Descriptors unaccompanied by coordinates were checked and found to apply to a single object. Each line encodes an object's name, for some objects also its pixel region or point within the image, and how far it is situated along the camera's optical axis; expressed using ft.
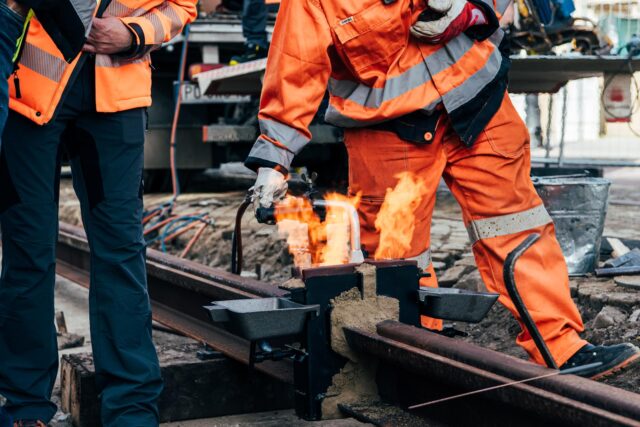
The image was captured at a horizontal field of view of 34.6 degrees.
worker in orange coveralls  11.37
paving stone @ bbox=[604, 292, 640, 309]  14.92
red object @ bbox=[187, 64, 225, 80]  30.35
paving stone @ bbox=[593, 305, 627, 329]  14.58
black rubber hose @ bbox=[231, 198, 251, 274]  13.24
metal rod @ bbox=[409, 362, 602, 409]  8.39
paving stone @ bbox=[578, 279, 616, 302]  15.48
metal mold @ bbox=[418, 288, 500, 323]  10.84
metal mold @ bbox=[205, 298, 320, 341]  10.04
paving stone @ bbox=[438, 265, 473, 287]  17.49
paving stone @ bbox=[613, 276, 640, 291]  15.60
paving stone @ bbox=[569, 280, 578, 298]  16.11
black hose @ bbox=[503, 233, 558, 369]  9.14
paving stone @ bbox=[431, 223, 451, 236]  22.20
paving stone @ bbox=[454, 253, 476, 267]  18.54
